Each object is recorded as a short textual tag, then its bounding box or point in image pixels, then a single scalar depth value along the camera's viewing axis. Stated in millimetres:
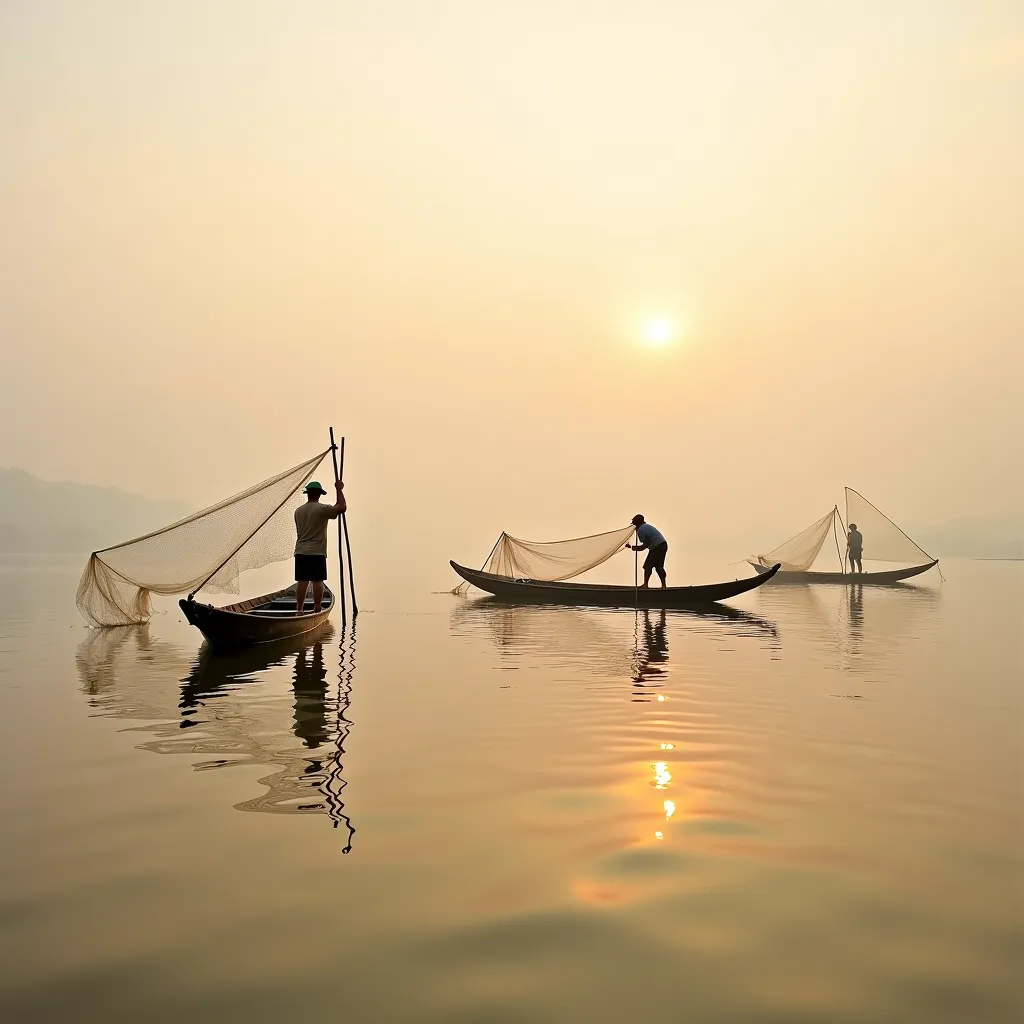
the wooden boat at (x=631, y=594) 27984
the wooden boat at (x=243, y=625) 14719
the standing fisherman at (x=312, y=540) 17766
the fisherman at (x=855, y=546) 47938
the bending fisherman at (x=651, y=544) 27984
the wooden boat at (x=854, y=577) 48031
